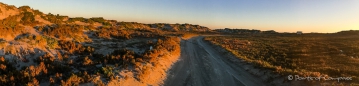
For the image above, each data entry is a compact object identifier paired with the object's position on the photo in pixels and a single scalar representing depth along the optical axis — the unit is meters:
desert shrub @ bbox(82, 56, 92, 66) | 17.41
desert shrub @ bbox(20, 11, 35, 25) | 30.35
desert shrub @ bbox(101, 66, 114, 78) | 14.37
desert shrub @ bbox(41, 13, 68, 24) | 39.89
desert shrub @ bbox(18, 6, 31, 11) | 34.97
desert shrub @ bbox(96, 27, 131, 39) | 37.03
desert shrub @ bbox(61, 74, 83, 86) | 12.16
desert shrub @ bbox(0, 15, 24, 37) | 22.14
